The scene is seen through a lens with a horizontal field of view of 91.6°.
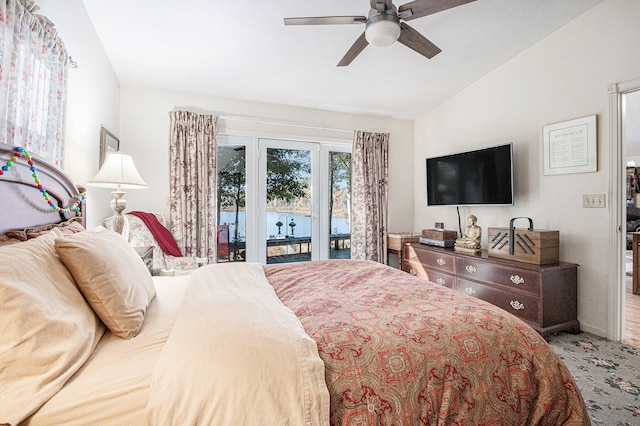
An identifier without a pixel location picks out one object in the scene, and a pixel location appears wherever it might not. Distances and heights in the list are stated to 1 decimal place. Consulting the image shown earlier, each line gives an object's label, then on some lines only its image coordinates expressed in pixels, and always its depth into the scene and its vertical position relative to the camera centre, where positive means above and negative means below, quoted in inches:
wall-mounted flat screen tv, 124.8 +16.3
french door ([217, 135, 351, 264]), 151.9 +7.7
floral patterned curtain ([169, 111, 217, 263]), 134.3 +13.8
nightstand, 88.6 -11.7
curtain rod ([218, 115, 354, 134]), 146.4 +45.3
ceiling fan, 73.7 +48.8
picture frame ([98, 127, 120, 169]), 108.3 +25.3
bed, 30.6 -16.6
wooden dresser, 100.1 -25.6
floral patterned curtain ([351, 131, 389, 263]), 168.1 +10.3
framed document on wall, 104.2 +24.1
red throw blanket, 121.9 -8.0
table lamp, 85.0 +9.9
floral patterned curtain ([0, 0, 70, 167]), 50.8 +24.9
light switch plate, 101.7 +4.7
